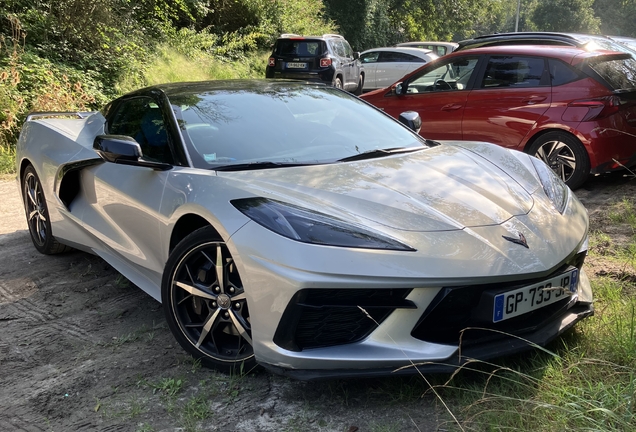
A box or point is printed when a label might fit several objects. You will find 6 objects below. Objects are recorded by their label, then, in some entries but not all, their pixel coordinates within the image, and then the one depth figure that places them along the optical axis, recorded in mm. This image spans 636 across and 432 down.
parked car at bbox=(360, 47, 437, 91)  15703
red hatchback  5559
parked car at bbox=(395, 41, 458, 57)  18844
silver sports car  2211
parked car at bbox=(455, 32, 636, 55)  8008
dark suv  14594
